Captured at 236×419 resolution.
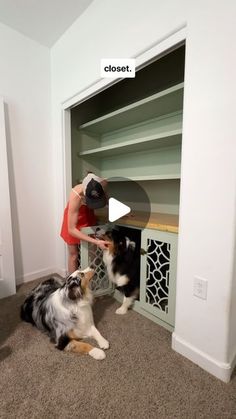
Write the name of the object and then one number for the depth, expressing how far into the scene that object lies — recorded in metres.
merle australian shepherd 1.30
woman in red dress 1.66
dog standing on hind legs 1.72
